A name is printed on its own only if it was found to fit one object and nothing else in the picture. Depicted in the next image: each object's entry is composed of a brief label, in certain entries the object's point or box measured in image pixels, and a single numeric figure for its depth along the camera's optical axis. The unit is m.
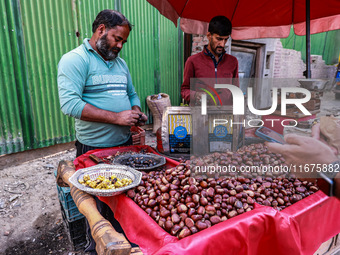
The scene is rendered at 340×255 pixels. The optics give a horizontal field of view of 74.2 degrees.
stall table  0.92
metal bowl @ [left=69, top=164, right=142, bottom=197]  1.23
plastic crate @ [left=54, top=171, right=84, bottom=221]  1.97
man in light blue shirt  1.82
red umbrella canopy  2.76
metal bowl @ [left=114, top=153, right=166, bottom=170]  1.62
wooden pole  0.90
